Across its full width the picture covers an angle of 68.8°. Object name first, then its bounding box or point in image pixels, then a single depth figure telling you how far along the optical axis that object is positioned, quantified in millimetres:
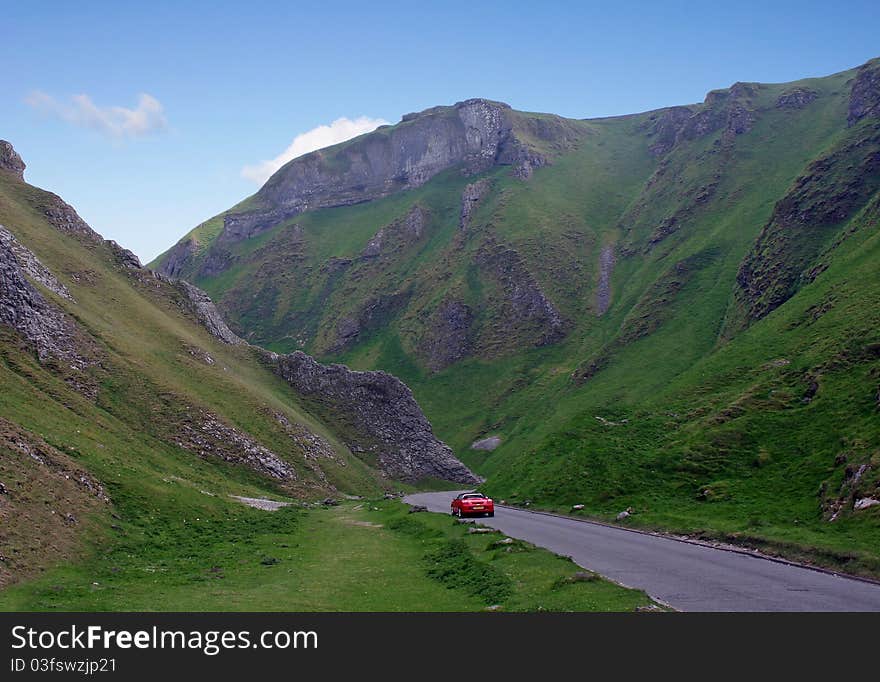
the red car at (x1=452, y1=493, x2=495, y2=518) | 41500
